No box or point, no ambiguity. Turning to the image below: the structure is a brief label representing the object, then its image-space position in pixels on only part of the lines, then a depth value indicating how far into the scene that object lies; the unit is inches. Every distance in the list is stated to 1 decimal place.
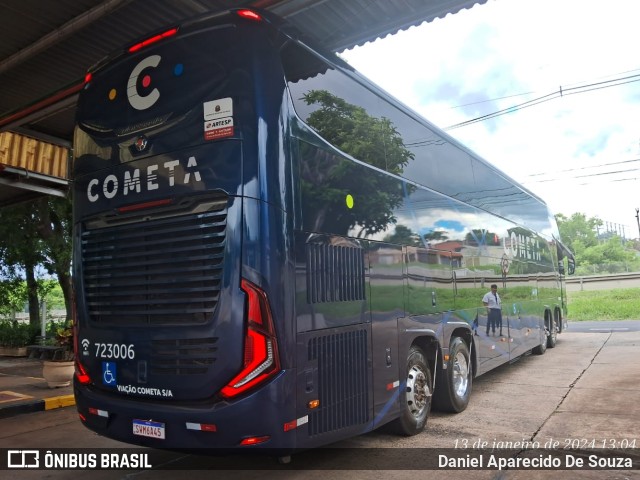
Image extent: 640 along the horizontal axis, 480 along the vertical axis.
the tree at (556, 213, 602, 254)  3727.9
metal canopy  253.6
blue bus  150.3
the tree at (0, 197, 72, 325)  625.6
